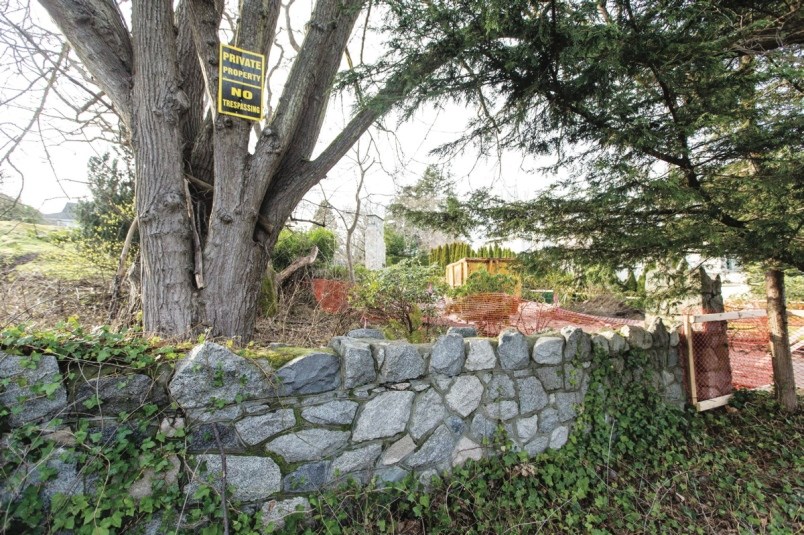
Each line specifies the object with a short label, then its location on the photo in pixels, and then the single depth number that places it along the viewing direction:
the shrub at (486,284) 4.91
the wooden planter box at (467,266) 8.24
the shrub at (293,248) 6.76
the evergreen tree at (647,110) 2.14
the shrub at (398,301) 4.53
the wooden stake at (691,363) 3.58
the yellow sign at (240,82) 2.84
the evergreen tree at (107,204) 4.95
